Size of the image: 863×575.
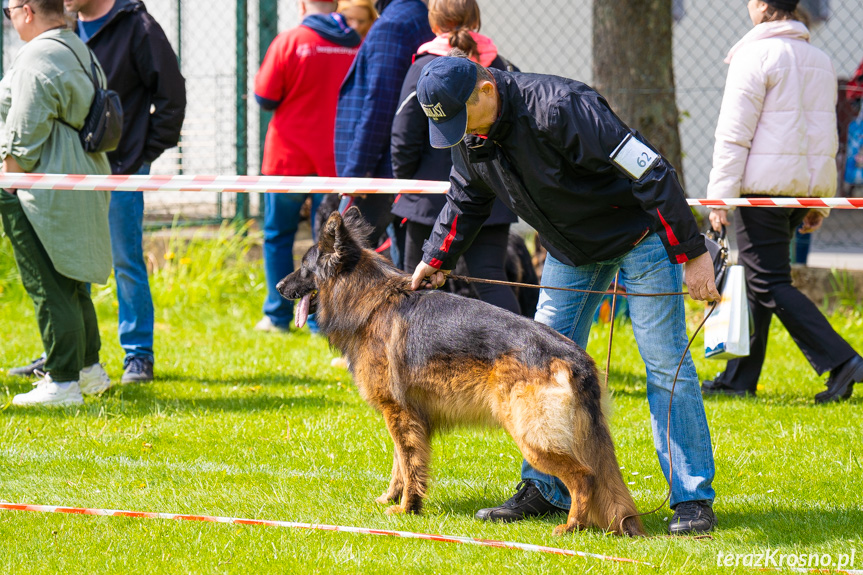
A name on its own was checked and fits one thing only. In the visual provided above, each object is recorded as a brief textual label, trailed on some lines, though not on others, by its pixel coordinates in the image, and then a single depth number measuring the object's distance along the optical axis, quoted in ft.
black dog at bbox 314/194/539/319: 41.29
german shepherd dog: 21.65
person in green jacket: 32.89
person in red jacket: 46.88
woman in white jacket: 34.76
